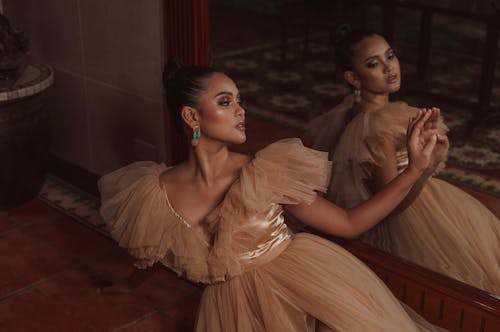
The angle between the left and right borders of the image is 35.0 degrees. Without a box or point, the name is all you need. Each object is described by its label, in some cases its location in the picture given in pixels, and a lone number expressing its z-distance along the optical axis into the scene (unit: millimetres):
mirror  2160
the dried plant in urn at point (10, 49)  3336
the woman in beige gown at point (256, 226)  2219
